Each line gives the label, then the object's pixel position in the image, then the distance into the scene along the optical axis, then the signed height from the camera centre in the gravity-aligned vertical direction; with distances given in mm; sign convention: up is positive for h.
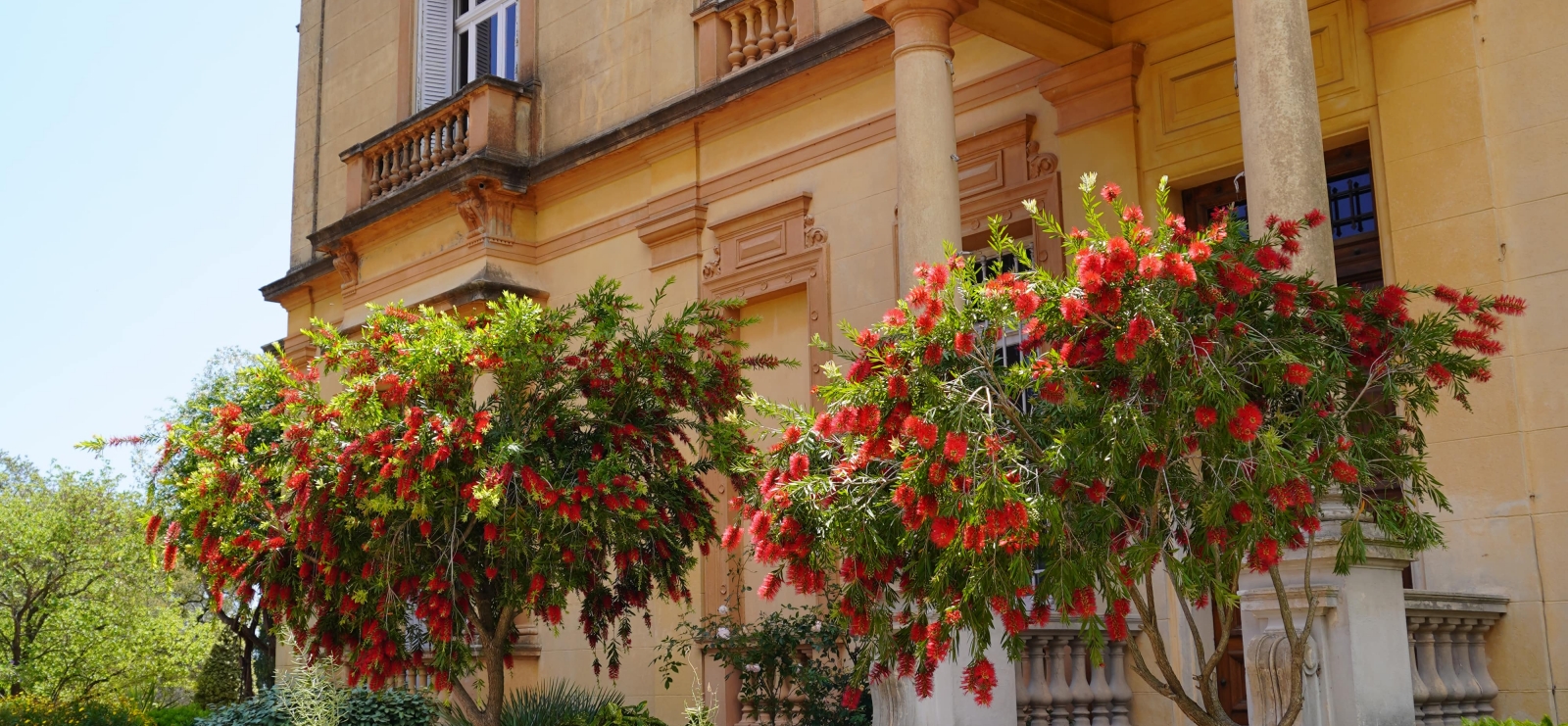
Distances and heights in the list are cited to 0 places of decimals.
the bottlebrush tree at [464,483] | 8062 +964
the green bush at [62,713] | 15297 -591
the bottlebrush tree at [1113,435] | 5082 +732
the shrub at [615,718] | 9734 -486
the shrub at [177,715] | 17891 -743
